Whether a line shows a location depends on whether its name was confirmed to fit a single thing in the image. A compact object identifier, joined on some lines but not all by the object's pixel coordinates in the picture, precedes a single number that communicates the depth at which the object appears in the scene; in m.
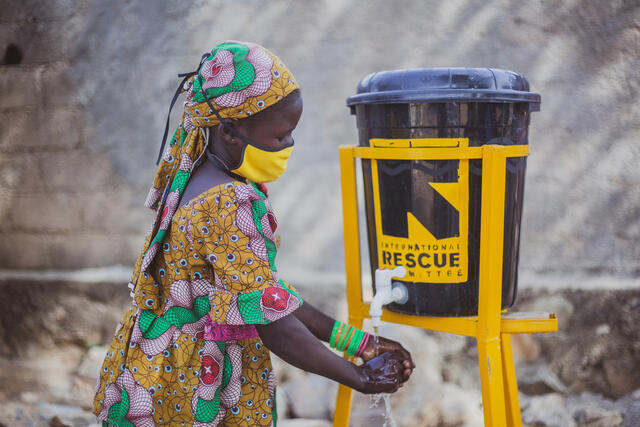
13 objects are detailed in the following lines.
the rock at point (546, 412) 3.01
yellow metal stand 1.83
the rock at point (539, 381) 3.09
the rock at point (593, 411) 2.97
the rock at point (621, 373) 3.02
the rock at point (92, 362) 3.55
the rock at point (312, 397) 3.15
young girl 1.57
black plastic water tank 1.84
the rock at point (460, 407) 3.02
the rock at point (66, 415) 3.23
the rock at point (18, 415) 3.27
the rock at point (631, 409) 3.00
